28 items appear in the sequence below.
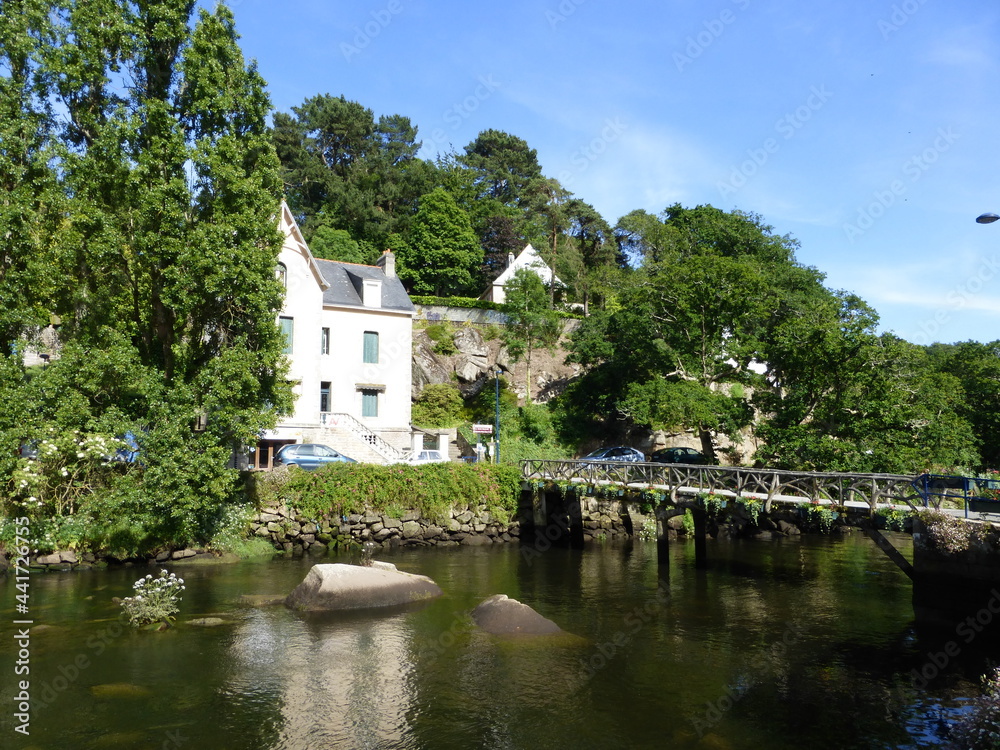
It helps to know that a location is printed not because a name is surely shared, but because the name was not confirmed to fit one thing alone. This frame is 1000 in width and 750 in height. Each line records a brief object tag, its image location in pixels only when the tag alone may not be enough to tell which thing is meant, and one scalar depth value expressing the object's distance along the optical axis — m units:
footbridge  16.32
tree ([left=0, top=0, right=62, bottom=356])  22.73
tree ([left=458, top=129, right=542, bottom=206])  75.81
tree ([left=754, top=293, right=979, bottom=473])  28.25
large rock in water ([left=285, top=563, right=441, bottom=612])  18.48
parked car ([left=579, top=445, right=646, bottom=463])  37.41
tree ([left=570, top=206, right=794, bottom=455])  33.84
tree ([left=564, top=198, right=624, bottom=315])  63.56
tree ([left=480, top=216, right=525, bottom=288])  64.19
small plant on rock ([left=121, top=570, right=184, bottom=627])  16.84
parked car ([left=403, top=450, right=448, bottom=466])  32.87
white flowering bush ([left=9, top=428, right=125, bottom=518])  22.19
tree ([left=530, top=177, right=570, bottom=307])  61.88
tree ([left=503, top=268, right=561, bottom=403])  47.47
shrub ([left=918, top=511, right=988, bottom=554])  15.12
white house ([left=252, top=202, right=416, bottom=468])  34.28
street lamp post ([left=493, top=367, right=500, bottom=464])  38.12
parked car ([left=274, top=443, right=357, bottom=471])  30.22
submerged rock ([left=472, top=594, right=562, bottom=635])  16.56
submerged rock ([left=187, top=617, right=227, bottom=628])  16.95
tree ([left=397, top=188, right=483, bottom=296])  56.28
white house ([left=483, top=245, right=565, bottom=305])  58.03
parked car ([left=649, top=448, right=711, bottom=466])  36.88
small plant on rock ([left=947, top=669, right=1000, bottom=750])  10.73
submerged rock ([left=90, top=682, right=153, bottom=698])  12.65
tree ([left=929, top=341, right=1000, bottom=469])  38.72
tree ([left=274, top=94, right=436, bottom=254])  60.47
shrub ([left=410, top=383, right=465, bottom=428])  45.09
